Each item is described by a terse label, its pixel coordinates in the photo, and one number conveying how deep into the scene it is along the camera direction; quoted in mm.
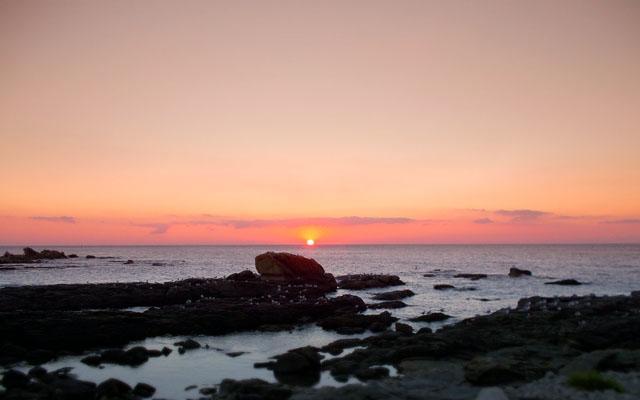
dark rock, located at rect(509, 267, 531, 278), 86850
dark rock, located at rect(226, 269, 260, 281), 65688
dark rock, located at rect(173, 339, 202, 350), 29266
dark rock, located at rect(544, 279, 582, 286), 70938
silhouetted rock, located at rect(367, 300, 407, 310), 47875
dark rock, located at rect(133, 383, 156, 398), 19797
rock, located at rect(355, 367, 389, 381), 21844
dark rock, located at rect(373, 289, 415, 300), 54969
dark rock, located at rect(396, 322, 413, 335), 30825
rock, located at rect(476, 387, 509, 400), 14977
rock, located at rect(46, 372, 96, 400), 19047
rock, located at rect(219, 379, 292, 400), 17844
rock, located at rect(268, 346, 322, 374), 23297
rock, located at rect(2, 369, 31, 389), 20047
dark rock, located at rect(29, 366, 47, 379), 22031
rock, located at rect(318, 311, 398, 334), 34531
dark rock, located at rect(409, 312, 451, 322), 39062
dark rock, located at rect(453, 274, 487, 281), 83375
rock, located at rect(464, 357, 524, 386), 19188
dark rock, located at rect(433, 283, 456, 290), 67250
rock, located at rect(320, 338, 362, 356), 27553
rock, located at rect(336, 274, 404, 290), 68438
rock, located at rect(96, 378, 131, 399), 19016
